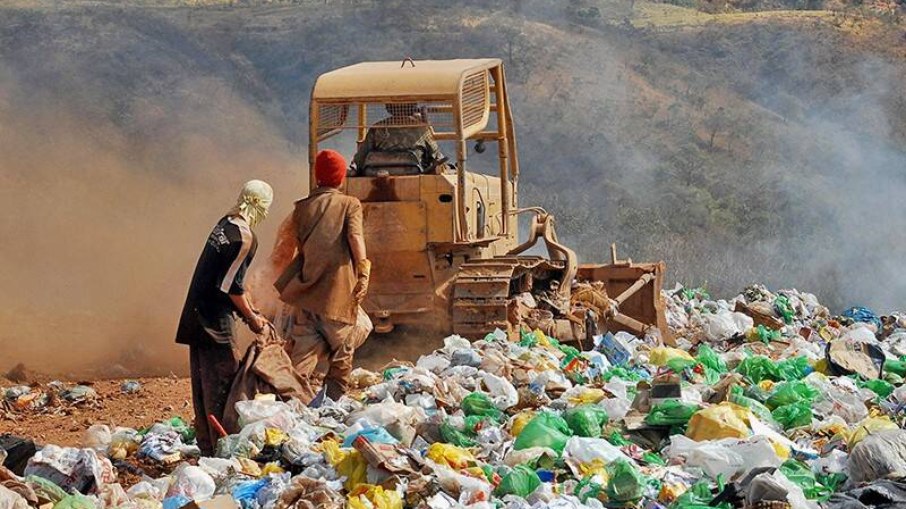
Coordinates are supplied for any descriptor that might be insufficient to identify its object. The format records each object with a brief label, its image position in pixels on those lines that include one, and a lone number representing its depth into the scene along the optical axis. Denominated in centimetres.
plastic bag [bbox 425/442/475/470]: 1370
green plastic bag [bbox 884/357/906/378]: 2056
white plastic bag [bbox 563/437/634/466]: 1380
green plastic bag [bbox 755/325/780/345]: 2606
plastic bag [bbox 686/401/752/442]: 1465
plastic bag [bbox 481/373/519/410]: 1697
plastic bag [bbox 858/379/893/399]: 1842
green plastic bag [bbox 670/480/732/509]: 1237
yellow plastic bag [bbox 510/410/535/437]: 1541
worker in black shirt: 1525
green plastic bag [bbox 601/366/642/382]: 1948
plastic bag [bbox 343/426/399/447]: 1410
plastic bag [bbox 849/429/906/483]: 1323
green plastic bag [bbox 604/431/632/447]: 1475
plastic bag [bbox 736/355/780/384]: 1933
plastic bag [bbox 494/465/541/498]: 1287
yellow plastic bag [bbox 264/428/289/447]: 1445
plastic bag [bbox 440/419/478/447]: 1498
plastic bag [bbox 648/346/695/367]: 2131
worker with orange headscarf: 1787
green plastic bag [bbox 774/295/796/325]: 3128
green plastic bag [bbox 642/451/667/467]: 1409
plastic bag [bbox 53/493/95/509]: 1195
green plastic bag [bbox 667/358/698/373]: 2009
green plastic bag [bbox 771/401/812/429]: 1605
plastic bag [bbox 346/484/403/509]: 1220
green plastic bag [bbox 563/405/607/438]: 1512
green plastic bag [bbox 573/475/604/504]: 1285
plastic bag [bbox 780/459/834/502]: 1302
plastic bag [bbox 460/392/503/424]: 1638
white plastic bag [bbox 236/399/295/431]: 1511
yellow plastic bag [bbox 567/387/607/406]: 1687
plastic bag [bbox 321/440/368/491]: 1302
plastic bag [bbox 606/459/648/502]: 1268
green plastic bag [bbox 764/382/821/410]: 1702
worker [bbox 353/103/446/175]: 2498
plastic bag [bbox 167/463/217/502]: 1301
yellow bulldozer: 2408
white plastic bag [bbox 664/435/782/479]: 1346
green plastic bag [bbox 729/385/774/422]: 1596
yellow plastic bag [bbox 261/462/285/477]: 1362
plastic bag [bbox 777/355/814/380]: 1927
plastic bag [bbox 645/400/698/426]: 1527
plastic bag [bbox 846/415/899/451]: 1439
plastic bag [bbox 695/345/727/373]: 2095
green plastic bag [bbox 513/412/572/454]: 1440
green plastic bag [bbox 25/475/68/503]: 1243
